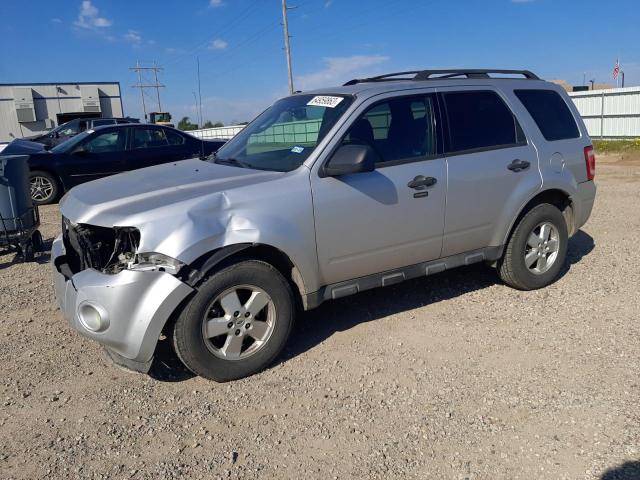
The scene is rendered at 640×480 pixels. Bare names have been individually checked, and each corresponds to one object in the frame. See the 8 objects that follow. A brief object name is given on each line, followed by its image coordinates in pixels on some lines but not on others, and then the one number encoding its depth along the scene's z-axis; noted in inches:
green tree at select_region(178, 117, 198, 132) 2811.5
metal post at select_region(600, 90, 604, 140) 803.4
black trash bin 259.3
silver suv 134.0
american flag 1283.2
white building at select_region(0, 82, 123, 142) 1539.1
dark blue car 436.5
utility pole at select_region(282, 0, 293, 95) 1328.0
